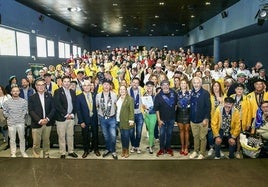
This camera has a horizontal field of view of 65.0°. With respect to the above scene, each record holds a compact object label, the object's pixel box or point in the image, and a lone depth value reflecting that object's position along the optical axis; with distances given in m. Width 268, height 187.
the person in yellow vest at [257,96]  4.15
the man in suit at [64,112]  4.23
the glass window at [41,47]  10.41
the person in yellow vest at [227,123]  3.90
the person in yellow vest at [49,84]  5.34
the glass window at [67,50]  14.52
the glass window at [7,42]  7.48
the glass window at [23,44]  8.64
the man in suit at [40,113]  4.12
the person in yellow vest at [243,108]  4.00
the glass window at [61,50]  13.42
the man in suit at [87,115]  4.32
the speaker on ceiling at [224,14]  9.96
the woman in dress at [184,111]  4.37
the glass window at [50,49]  11.63
